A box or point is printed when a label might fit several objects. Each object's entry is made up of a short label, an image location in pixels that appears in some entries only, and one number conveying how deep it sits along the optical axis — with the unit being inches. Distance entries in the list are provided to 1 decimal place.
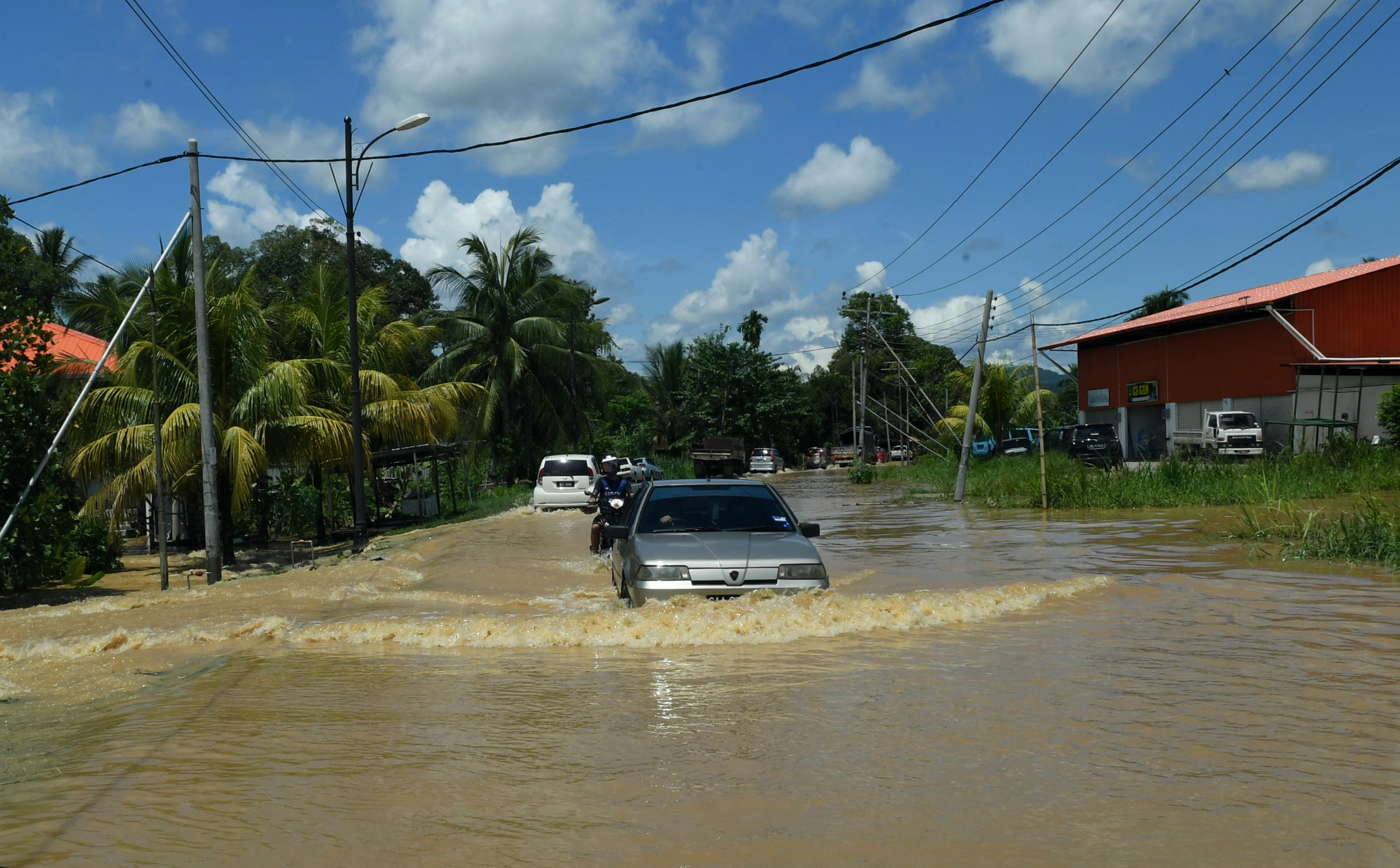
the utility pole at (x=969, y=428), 1109.7
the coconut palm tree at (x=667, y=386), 2477.9
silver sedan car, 356.8
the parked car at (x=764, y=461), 2322.8
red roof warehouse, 1280.8
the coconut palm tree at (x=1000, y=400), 1888.5
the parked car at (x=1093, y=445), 1326.3
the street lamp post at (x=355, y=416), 795.4
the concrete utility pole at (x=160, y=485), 600.4
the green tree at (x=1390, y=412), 1069.1
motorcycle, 589.6
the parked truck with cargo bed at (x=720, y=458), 2098.9
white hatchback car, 1064.8
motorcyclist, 616.7
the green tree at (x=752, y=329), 3154.5
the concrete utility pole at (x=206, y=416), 635.5
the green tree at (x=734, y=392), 2477.9
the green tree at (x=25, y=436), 564.7
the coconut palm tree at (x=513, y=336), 1529.3
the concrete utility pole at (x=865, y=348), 1958.7
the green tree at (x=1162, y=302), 2332.7
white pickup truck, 1295.5
